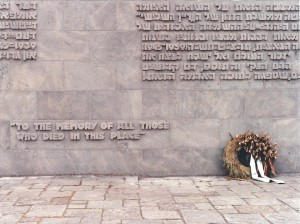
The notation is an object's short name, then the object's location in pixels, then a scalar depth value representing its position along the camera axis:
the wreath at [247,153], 6.71
